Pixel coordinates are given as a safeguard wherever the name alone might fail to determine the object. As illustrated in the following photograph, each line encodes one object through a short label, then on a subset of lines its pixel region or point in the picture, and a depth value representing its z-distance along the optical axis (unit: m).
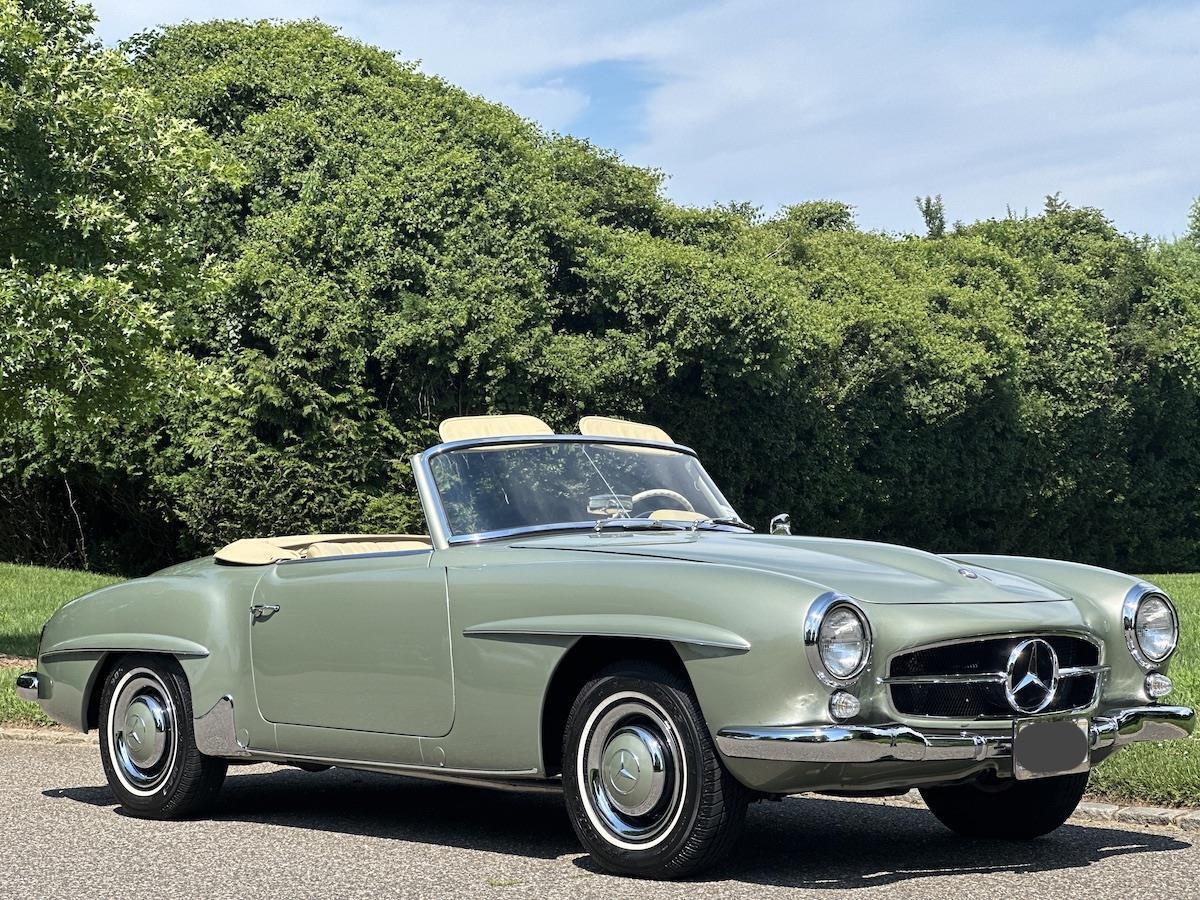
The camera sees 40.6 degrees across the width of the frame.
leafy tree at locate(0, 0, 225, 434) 14.45
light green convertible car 5.35
